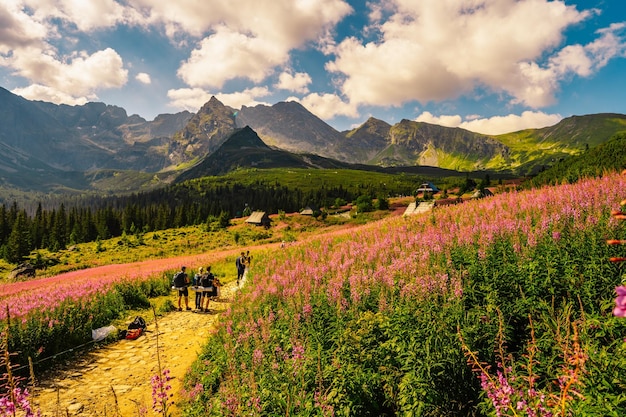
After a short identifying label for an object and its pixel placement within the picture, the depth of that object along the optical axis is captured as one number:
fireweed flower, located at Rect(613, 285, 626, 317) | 1.48
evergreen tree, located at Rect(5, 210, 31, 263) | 65.31
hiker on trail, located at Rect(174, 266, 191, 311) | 17.12
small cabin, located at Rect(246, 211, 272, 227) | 77.44
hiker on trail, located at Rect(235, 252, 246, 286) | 21.50
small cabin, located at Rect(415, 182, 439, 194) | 119.81
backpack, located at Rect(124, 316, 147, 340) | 13.34
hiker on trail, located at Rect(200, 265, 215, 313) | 16.94
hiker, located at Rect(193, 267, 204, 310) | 17.20
